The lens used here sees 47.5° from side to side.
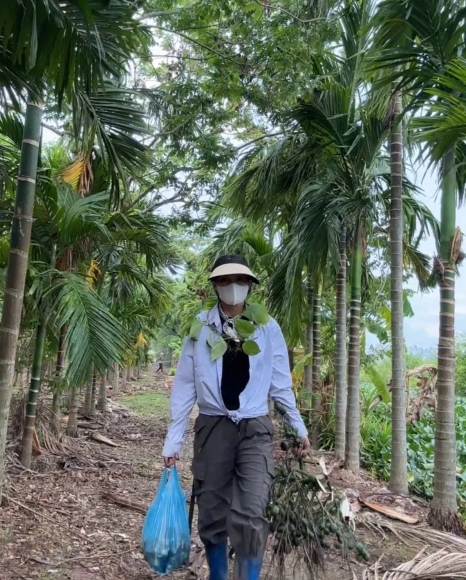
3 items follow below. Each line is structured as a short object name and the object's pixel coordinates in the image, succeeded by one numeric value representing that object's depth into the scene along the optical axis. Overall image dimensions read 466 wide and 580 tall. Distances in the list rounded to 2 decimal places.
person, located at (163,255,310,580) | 2.81
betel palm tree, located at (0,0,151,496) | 2.70
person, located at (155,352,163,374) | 38.19
